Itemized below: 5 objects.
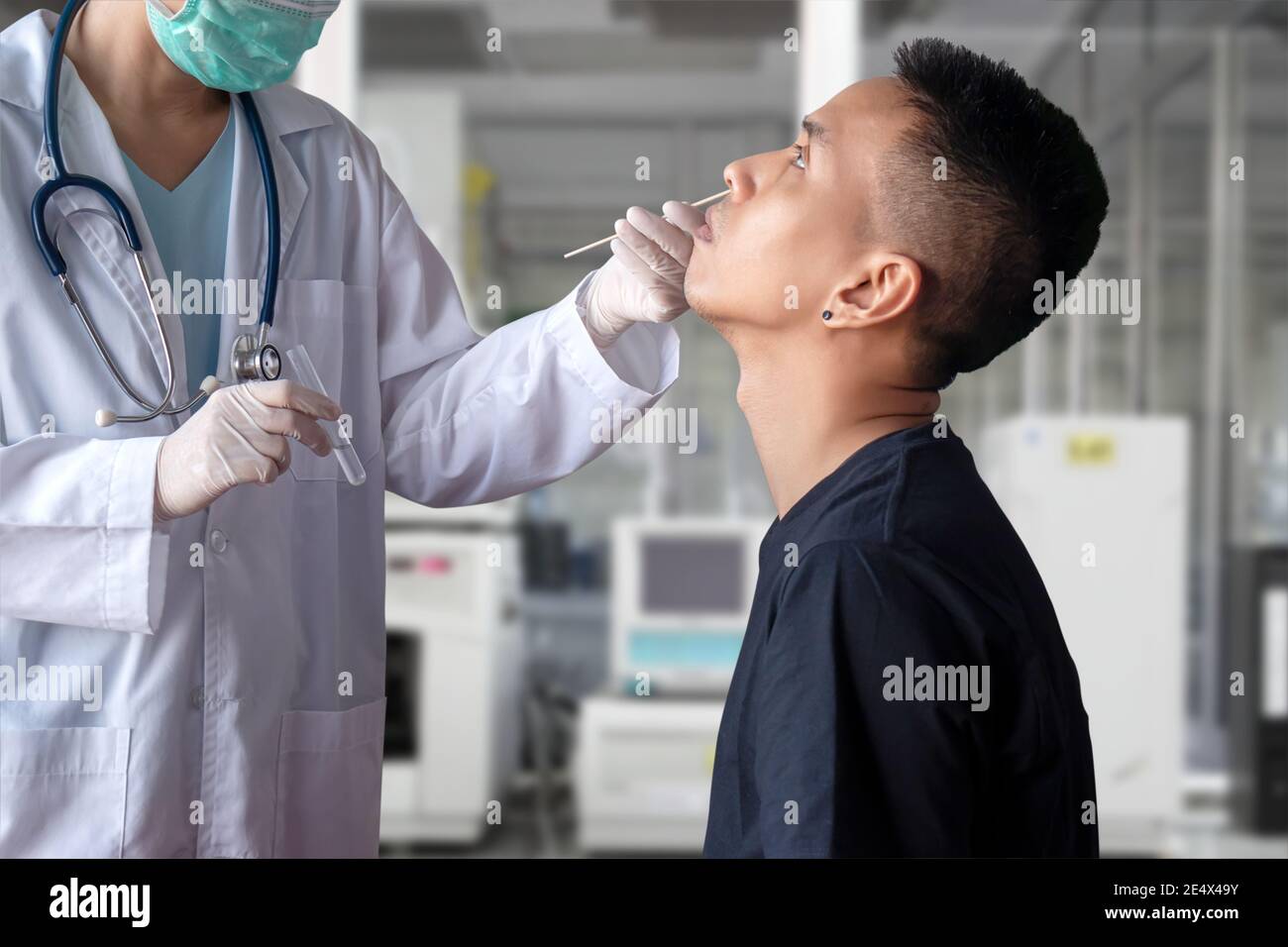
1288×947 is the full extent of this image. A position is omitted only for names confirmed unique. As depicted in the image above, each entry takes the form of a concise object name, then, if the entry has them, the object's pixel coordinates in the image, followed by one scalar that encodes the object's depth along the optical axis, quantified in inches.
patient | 30.5
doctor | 35.9
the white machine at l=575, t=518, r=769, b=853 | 132.0
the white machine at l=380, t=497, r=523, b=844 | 138.2
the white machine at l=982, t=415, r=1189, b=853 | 136.1
